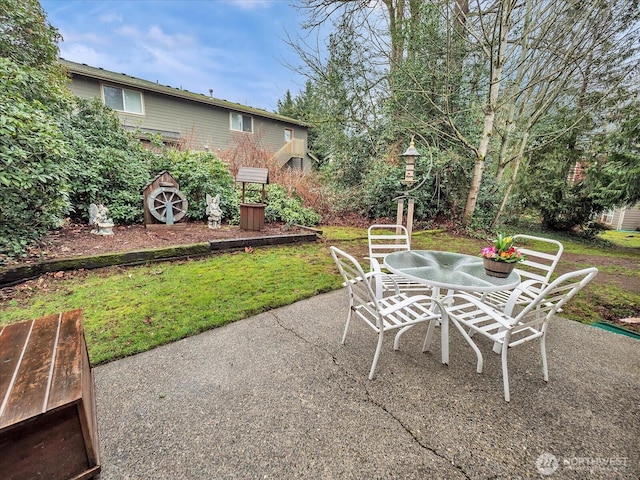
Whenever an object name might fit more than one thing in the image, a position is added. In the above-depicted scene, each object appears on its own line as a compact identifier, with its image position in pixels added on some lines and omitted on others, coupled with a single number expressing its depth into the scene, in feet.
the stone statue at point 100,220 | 15.88
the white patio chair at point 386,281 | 7.97
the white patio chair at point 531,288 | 8.30
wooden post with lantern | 14.49
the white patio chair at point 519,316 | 5.40
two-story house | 34.51
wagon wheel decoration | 18.13
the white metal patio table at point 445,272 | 6.63
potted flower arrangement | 6.89
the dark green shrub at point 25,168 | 10.43
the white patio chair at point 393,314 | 6.22
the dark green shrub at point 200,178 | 20.59
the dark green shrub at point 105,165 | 17.08
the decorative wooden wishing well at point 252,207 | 19.33
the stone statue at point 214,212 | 19.63
